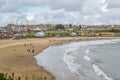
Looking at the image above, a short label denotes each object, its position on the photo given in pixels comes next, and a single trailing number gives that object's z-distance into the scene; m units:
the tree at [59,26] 178.25
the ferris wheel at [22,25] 138.45
